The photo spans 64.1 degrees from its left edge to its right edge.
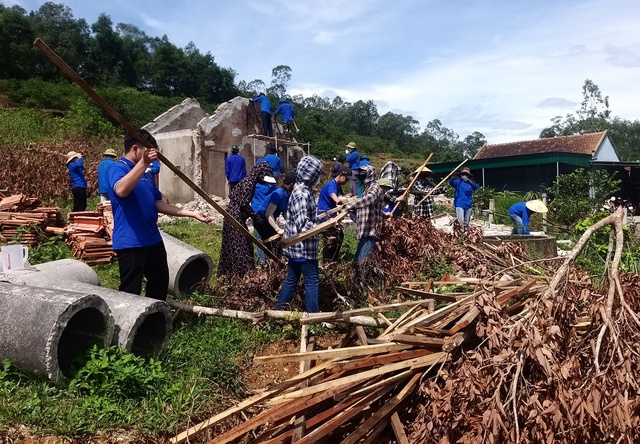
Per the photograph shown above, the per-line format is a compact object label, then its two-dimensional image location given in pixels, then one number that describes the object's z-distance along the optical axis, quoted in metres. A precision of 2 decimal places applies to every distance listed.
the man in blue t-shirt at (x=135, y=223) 4.10
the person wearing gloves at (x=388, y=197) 6.89
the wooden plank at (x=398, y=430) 2.76
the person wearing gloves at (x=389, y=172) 7.56
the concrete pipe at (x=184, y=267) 5.75
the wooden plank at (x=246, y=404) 2.95
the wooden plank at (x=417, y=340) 2.99
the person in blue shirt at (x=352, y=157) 12.85
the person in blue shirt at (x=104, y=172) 8.36
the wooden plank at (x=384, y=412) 2.75
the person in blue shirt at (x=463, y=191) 11.09
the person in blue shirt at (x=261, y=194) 6.45
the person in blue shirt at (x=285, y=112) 16.96
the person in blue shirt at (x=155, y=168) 9.10
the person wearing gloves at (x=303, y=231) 4.88
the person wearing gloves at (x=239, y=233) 6.30
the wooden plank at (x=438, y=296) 3.69
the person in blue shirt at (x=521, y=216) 9.75
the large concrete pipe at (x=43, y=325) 3.27
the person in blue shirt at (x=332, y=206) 7.01
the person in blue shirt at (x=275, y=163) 8.17
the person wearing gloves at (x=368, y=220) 6.07
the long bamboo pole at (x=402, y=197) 7.92
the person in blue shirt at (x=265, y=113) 15.98
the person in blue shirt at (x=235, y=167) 10.55
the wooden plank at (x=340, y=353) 3.09
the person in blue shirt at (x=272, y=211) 6.06
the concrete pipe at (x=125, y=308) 3.70
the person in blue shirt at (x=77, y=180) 10.12
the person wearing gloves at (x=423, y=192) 9.47
